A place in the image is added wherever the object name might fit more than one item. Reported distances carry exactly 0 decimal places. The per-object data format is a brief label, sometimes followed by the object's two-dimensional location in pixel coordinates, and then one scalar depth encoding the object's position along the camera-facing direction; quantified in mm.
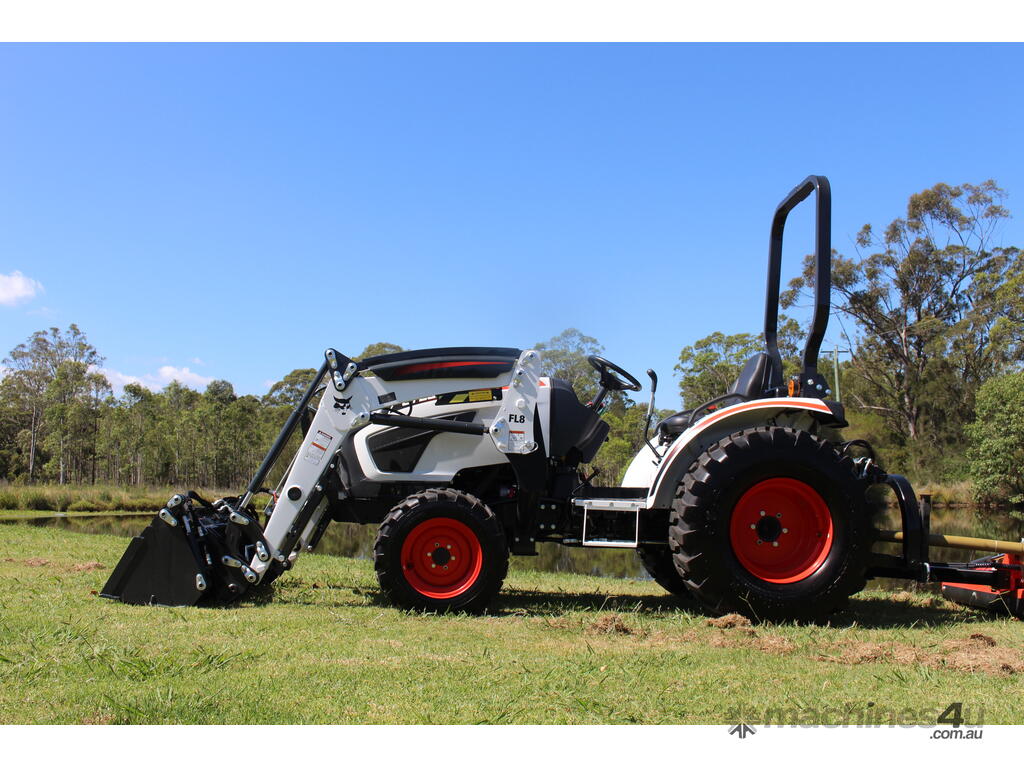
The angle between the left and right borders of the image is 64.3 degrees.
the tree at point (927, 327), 42344
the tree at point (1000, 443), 33000
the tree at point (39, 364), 54625
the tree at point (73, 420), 45250
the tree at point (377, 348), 37878
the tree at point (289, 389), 52225
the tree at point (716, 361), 43531
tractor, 5617
